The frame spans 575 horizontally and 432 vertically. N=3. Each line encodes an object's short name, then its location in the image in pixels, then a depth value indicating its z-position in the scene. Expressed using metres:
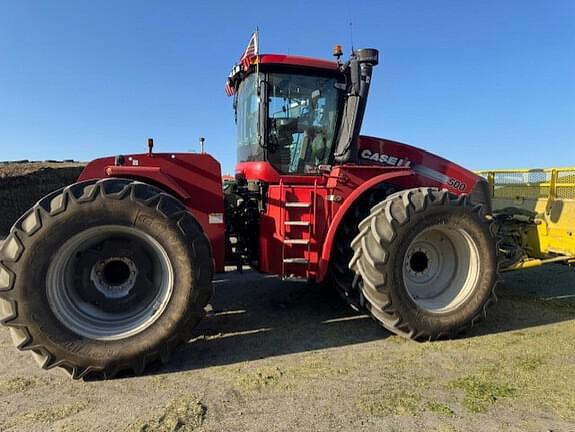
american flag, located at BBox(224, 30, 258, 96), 5.11
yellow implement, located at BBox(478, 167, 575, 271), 5.71
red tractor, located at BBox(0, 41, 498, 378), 3.69
